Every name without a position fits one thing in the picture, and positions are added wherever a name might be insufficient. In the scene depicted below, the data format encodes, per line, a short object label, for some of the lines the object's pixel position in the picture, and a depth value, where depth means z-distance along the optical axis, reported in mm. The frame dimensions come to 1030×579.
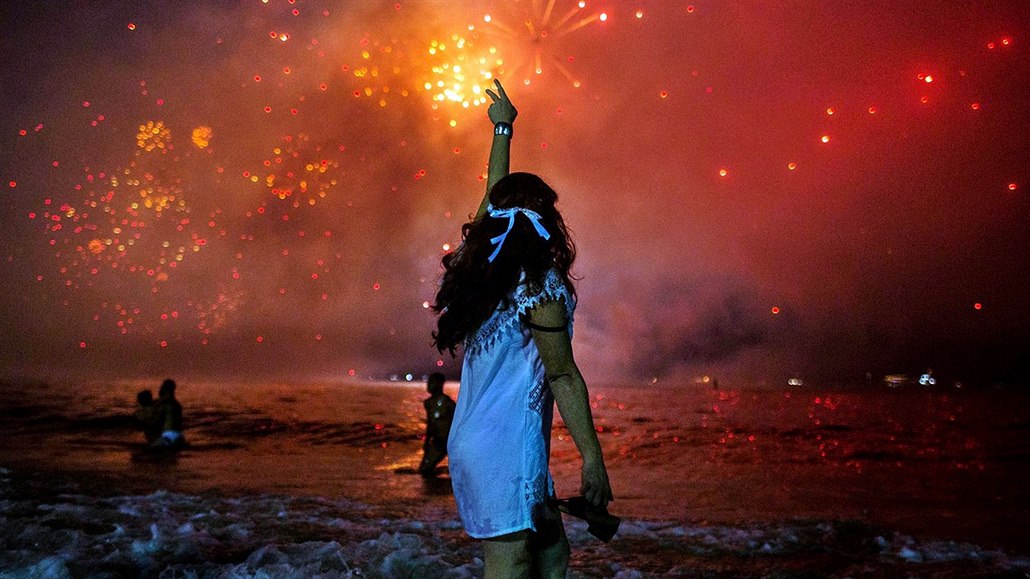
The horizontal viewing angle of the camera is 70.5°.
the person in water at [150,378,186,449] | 15422
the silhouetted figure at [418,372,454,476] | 12250
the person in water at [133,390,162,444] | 15742
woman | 2389
